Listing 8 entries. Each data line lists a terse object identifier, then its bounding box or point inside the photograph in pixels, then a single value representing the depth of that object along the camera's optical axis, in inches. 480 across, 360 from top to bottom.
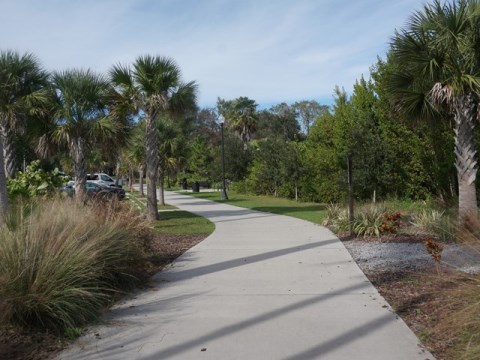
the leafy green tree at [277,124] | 2381.2
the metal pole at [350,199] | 473.7
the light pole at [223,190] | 1195.3
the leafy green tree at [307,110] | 2842.0
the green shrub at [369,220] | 458.9
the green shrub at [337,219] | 498.9
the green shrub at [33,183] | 610.9
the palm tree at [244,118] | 2144.4
